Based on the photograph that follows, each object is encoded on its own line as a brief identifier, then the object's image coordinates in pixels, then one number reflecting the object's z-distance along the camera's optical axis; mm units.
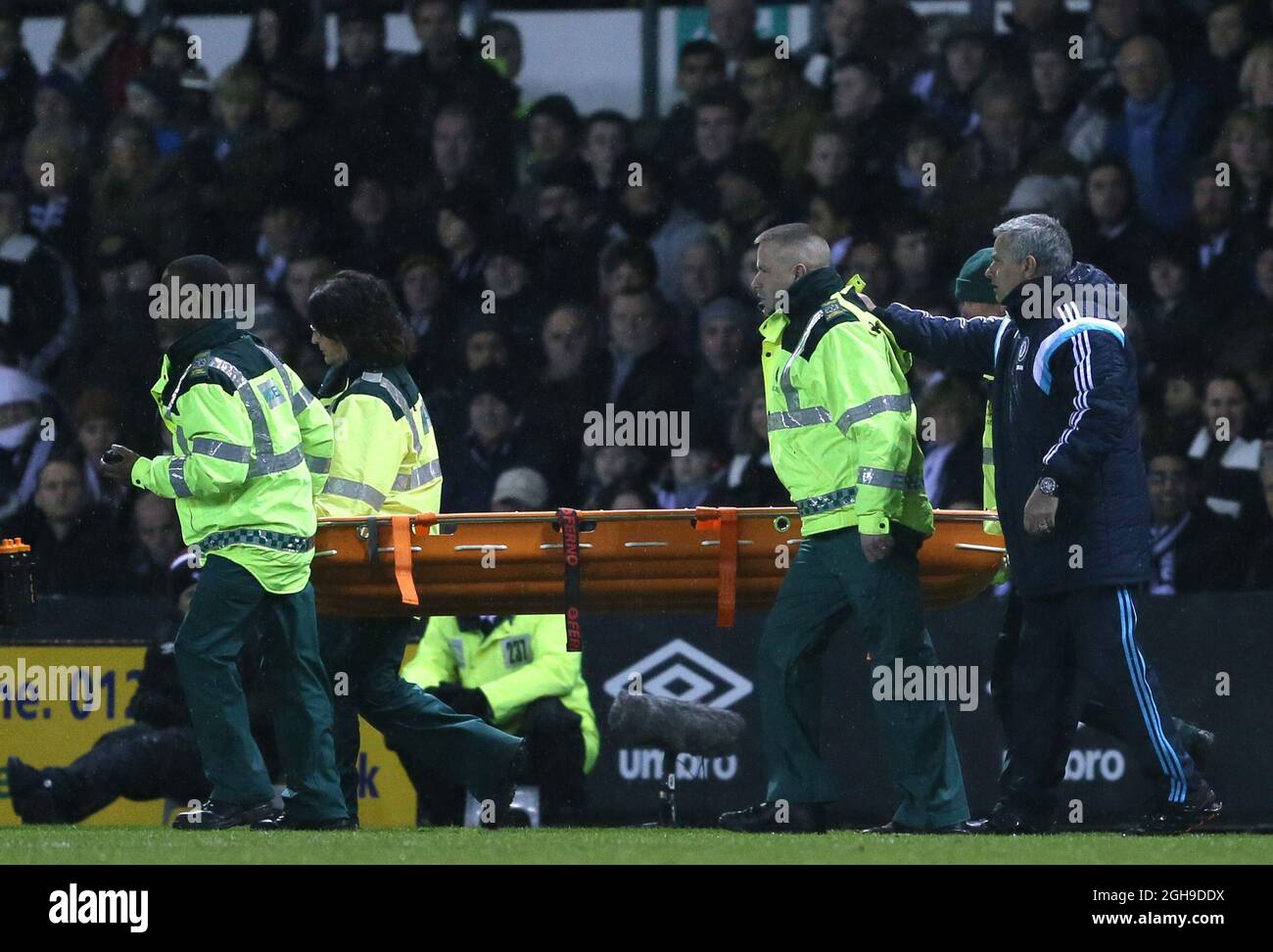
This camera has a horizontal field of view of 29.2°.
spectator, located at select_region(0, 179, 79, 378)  13148
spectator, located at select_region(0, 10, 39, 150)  13672
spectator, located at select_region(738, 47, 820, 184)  12617
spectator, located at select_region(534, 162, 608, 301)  12703
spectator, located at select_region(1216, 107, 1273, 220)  11797
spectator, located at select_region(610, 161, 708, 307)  12680
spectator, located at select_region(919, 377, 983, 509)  11320
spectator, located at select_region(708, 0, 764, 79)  12984
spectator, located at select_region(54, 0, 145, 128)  13805
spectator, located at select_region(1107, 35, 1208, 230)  12031
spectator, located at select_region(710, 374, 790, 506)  11680
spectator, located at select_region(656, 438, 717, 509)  11829
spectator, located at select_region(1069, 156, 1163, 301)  11781
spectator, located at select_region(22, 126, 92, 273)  13367
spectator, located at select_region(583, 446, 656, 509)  11883
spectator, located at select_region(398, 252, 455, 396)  12570
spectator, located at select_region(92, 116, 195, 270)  13367
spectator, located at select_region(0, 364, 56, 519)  12789
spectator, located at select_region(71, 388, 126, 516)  12586
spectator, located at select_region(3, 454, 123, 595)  12273
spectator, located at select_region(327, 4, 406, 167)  13297
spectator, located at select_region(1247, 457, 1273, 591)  10602
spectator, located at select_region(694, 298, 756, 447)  12070
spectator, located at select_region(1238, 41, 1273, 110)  11969
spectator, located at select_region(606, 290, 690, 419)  12117
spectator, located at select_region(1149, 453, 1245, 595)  10922
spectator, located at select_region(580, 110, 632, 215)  12891
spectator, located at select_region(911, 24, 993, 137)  12500
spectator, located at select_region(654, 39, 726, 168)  12898
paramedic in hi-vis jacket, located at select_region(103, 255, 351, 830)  8094
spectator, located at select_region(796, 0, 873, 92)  12711
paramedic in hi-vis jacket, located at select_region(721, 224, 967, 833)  7871
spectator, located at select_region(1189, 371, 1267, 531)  11062
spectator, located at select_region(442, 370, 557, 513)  11953
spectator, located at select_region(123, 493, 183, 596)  12227
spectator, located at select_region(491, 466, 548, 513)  11055
